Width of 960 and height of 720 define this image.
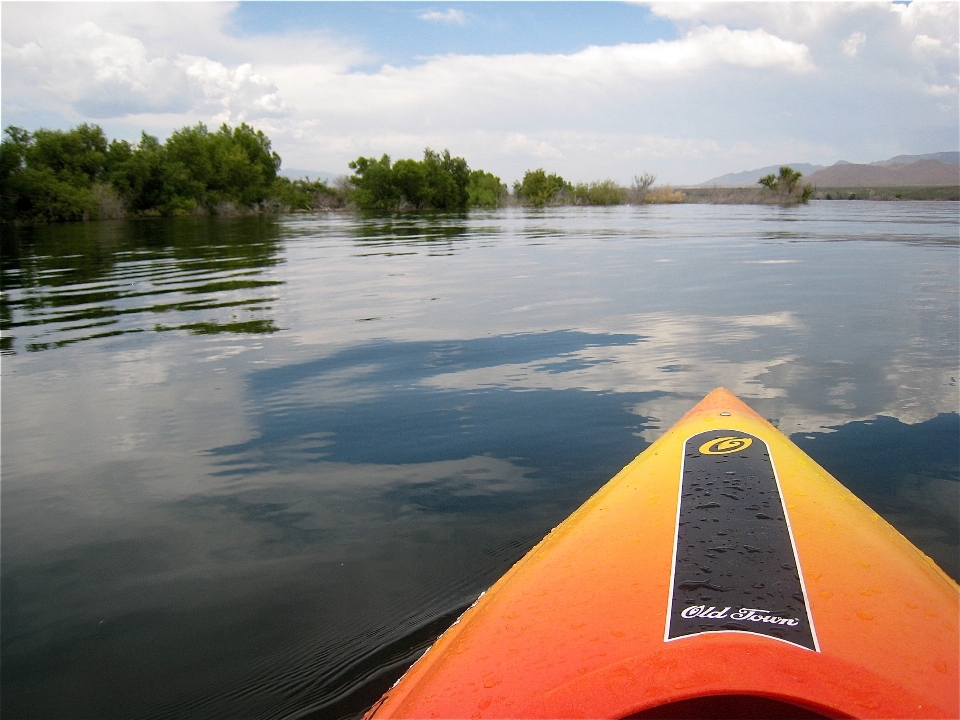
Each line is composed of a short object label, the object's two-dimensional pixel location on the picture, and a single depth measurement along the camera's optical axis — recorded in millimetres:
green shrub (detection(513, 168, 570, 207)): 93438
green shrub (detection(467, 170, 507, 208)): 94125
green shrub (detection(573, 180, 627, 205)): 85312
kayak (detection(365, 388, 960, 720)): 1360
